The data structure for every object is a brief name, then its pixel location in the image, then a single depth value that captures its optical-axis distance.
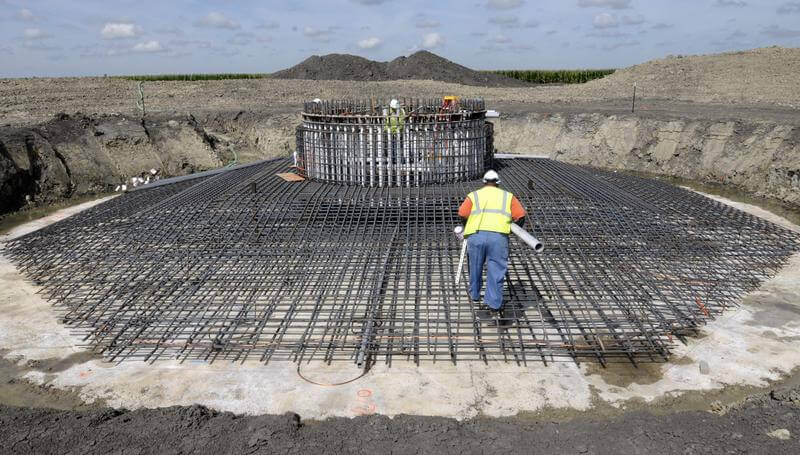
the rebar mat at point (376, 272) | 5.13
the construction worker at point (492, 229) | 5.24
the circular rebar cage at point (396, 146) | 8.45
